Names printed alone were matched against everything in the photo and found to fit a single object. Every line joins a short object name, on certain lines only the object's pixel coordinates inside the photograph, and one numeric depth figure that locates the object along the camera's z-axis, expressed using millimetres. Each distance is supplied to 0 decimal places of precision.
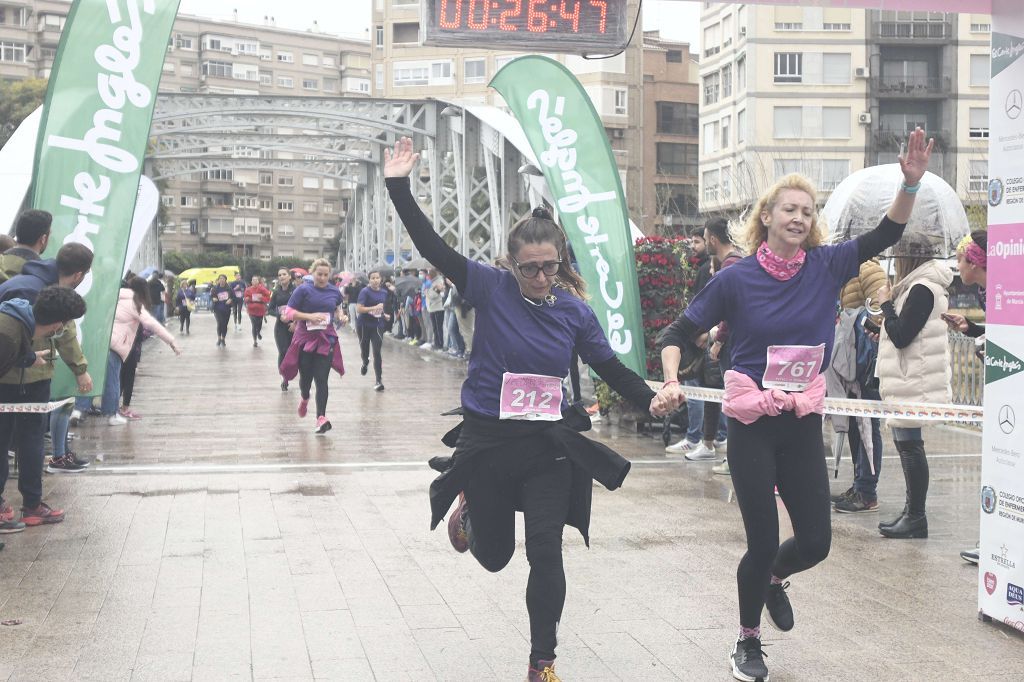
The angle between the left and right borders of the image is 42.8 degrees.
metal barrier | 15422
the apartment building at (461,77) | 80312
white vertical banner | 5691
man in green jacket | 7598
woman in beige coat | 7465
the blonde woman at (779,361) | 5020
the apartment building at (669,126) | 81562
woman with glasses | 4898
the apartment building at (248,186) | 116312
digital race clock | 6523
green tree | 60500
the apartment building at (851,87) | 66250
